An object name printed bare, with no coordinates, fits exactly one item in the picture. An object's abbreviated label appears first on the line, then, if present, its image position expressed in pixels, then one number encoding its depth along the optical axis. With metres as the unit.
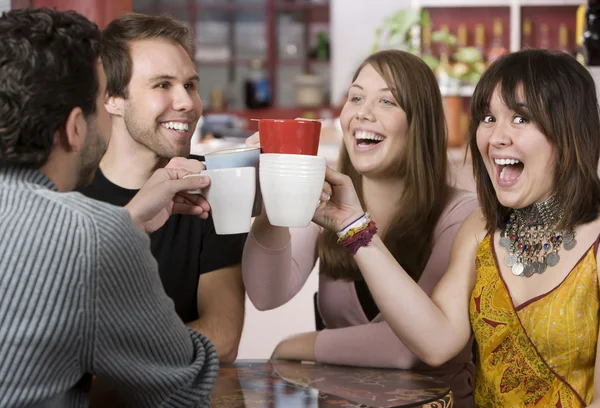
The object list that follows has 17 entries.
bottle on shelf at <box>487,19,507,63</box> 6.52
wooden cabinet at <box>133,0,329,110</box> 7.72
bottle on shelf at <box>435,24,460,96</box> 5.08
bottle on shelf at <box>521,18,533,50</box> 6.78
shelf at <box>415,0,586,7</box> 6.65
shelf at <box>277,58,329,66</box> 7.72
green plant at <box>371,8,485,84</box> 5.34
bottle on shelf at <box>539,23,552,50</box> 6.78
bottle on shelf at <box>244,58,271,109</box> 7.69
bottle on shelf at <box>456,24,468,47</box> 6.75
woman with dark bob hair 1.42
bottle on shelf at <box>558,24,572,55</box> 6.73
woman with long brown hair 1.82
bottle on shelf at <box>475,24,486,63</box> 6.75
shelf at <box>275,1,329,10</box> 7.64
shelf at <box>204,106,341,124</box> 7.57
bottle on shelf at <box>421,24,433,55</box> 6.61
